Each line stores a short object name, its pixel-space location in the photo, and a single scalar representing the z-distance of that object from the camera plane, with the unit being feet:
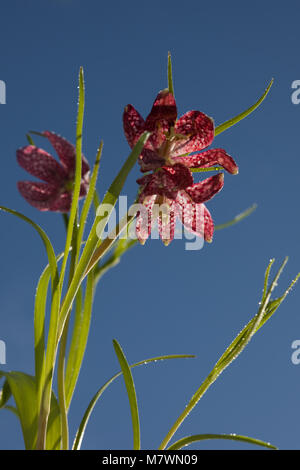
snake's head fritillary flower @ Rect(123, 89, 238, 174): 1.96
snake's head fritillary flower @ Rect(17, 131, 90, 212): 1.99
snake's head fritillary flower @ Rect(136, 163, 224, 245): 1.96
